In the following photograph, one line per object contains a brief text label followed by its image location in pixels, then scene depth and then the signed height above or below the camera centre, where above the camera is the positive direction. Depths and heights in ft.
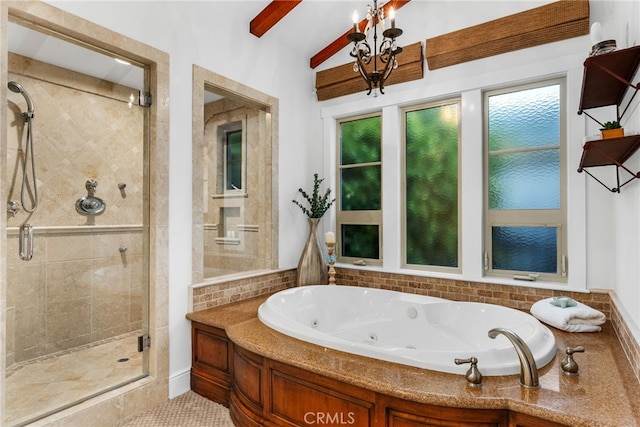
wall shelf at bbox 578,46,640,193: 4.86 +2.01
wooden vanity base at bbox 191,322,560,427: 4.54 -2.89
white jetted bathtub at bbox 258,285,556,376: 5.27 -2.27
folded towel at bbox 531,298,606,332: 6.92 -2.10
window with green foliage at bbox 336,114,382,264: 11.19 +0.82
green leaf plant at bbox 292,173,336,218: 11.30 +0.38
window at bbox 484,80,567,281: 8.38 +0.76
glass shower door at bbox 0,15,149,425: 6.13 -0.19
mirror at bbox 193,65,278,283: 8.71 +1.04
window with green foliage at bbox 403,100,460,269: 9.78 +0.80
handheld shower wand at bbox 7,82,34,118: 5.98 +2.18
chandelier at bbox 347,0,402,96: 6.47 +3.03
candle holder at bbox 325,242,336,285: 10.53 -1.45
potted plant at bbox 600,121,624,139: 5.21 +1.21
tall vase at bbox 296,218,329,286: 10.70 -1.54
